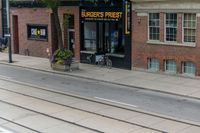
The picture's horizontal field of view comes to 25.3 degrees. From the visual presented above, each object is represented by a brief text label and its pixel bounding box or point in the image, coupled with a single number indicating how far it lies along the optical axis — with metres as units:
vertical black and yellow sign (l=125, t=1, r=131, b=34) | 25.84
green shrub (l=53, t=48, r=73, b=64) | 26.69
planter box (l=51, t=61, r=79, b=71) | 26.69
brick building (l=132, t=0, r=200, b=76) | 22.95
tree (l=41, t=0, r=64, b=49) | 26.24
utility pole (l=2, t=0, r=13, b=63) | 39.53
